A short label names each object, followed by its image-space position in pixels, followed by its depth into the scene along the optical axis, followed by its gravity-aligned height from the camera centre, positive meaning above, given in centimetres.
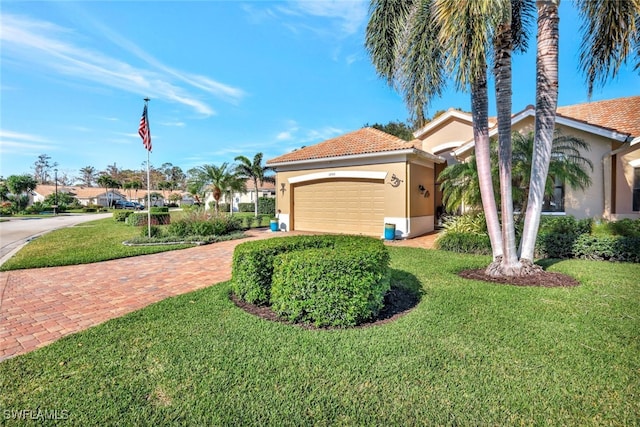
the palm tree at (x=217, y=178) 2192 +223
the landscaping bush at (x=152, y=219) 1988 -72
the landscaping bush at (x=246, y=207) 4244 +5
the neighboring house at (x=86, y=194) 6525 +356
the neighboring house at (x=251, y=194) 4497 +202
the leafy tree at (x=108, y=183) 6559 +588
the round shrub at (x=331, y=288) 425 -120
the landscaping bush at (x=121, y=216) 2667 -66
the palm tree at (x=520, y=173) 954 +109
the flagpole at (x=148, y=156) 1295 +244
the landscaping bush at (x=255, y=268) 504 -105
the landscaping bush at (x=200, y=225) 1454 -89
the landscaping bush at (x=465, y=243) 970 -129
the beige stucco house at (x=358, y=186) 1314 +101
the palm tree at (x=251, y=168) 2912 +401
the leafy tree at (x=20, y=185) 4559 +402
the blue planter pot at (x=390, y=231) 1272 -111
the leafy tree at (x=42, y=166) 7556 +1118
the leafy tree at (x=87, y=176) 9088 +1025
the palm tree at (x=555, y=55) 601 +332
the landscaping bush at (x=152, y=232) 1408 -116
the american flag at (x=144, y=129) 1302 +352
